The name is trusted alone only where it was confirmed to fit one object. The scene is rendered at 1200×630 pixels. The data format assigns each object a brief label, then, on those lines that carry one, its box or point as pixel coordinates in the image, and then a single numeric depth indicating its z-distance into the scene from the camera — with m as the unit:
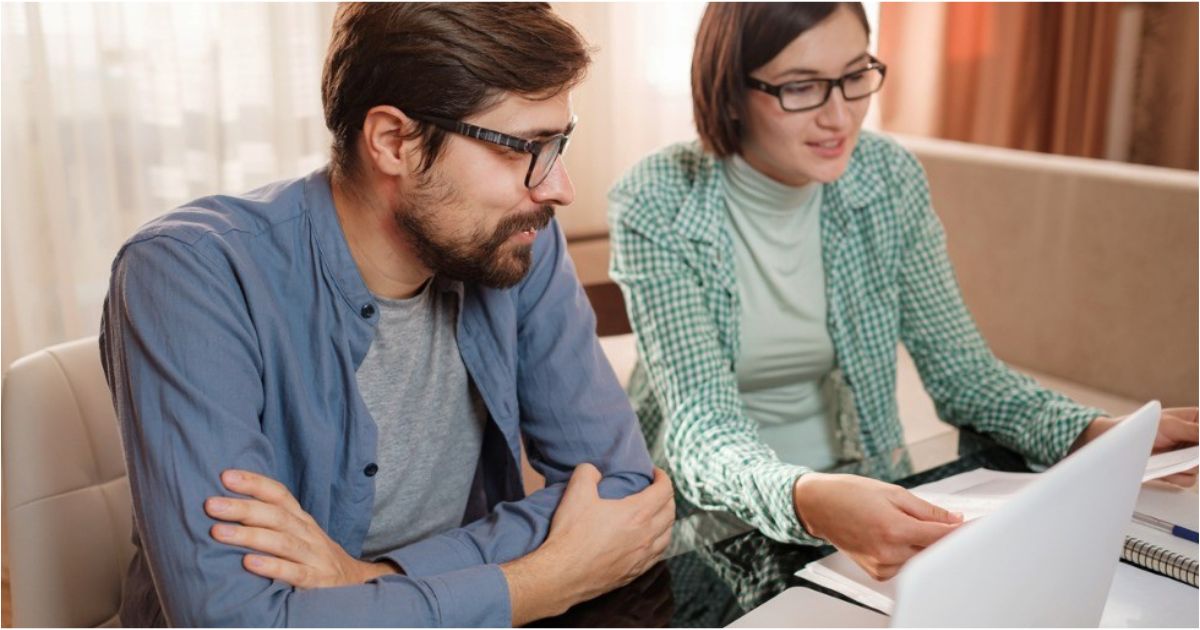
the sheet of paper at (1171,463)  1.16
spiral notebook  1.05
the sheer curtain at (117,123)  2.43
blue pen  1.11
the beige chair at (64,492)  1.18
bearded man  0.98
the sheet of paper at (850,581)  1.00
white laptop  0.52
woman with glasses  1.45
